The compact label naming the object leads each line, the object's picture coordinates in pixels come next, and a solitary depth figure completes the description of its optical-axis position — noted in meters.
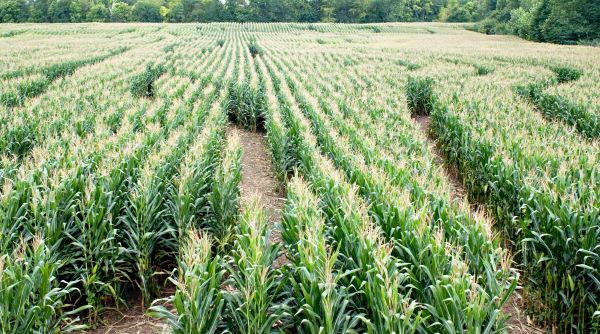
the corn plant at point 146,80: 17.48
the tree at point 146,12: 103.19
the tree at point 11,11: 92.19
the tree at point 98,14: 97.75
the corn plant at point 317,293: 3.13
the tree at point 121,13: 101.31
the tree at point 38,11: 95.12
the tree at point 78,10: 97.38
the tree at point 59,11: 96.25
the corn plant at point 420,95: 16.75
